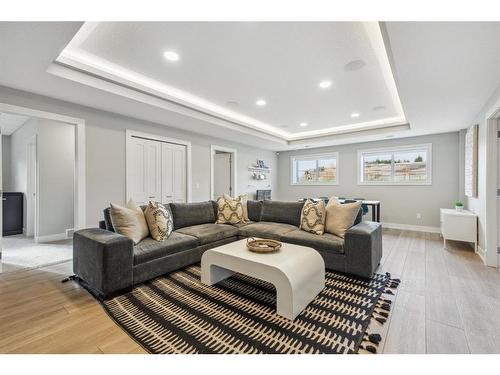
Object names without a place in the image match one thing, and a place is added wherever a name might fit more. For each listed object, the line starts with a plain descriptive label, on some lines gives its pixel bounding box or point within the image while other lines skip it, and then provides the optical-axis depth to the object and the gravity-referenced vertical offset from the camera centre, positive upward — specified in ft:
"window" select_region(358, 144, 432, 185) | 17.85 +1.69
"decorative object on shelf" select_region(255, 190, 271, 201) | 23.20 -0.99
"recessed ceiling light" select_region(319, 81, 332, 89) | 10.18 +4.69
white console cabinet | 11.60 -2.16
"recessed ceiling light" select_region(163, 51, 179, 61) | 7.95 +4.69
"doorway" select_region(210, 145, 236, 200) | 20.65 +1.17
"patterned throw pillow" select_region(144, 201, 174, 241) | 9.06 -1.46
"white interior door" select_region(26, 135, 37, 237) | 15.81 -0.33
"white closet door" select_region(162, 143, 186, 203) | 15.37 +0.88
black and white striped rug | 4.88 -3.46
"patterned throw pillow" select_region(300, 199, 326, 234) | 10.00 -1.49
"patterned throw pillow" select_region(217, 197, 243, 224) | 12.46 -1.45
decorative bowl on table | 7.10 -2.00
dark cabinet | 15.74 -2.00
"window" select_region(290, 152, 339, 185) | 22.50 +1.72
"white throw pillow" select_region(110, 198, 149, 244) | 8.32 -1.42
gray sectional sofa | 6.99 -2.28
